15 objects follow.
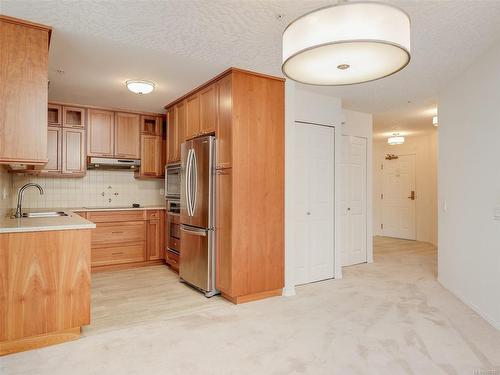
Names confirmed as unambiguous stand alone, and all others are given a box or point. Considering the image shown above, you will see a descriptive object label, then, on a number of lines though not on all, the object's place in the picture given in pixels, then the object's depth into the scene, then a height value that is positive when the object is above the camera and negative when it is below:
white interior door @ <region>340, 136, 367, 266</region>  5.20 -0.16
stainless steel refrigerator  3.61 -0.24
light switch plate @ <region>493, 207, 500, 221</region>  2.88 -0.21
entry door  7.89 -0.17
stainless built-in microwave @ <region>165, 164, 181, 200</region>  4.66 +0.15
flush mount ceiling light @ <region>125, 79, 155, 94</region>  3.76 +1.23
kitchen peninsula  2.36 -0.70
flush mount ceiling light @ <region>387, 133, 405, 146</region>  6.97 +1.11
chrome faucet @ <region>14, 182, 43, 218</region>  3.42 -0.22
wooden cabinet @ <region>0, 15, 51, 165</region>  2.49 +0.79
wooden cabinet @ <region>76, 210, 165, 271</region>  4.80 -0.72
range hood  5.09 +0.45
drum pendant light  1.52 +0.75
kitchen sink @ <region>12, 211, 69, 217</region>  3.86 -0.27
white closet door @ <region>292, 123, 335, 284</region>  4.18 -0.15
